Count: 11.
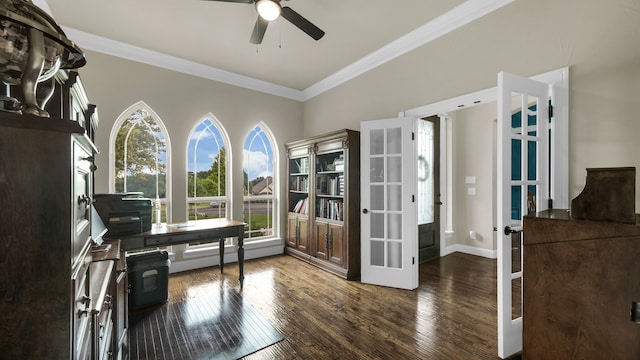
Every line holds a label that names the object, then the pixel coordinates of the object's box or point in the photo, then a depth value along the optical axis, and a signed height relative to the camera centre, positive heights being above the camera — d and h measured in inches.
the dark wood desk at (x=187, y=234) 102.9 -22.2
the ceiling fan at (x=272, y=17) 82.4 +54.1
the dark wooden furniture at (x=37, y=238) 27.5 -6.0
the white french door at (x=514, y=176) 76.1 +1.2
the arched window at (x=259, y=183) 181.5 -1.3
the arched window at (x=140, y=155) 140.9 +14.7
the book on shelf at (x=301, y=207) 176.2 -17.4
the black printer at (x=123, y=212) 96.6 -11.6
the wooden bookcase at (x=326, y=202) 143.0 -12.6
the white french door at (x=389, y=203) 126.0 -11.3
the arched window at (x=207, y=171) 161.9 +6.4
